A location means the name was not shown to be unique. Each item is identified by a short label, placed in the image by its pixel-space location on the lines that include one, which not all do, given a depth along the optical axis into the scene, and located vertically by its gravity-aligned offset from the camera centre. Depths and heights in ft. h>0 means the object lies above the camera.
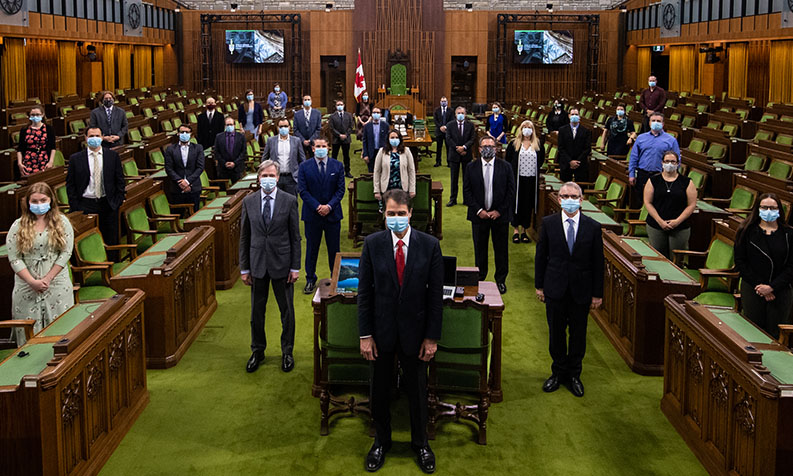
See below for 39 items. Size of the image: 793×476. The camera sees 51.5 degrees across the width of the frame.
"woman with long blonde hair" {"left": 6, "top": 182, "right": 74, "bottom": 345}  17.93 -2.82
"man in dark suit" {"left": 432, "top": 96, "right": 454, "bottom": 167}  51.52 +0.62
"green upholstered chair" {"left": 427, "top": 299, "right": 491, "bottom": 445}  16.81 -4.83
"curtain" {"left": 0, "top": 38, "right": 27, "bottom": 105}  61.52 +4.31
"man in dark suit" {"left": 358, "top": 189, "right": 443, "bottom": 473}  14.55 -2.90
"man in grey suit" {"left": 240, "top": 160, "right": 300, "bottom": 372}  19.89 -2.83
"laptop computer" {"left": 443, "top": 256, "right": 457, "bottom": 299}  17.42 -3.11
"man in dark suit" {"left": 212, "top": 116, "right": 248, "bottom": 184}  37.81 -0.99
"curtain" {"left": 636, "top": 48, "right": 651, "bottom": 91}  90.12 +6.57
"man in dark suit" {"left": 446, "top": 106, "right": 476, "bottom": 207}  39.89 -0.64
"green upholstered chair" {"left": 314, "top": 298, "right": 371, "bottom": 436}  17.11 -4.80
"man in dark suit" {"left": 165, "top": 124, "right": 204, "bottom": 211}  31.50 -1.60
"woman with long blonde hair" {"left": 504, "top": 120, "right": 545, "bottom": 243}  30.73 -1.44
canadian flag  63.63 +3.42
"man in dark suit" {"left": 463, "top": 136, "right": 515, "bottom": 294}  25.80 -2.08
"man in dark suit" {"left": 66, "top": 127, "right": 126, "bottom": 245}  25.90 -1.75
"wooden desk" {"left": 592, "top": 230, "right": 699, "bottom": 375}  20.08 -4.26
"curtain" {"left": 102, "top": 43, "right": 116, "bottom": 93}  78.96 +6.03
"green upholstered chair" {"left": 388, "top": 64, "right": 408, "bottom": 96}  87.92 +5.07
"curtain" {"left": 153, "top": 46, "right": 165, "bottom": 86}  91.71 +6.85
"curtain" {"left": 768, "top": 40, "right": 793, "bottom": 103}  62.69 +4.34
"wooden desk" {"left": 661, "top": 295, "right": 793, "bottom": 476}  13.19 -4.65
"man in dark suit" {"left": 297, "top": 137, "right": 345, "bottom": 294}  25.99 -2.04
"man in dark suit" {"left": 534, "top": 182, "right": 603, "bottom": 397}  18.34 -3.24
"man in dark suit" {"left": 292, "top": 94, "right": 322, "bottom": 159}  43.45 +0.29
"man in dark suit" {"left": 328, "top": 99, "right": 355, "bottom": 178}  48.08 -0.03
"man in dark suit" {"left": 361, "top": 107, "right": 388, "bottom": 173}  40.52 -0.51
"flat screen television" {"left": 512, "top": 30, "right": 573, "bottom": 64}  88.99 +8.79
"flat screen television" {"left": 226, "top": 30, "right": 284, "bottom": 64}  90.17 +8.99
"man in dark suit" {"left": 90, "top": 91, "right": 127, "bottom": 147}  40.47 +0.40
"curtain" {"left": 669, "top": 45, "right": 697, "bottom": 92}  80.33 +6.00
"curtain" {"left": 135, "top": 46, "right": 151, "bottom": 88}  86.74 +6.47
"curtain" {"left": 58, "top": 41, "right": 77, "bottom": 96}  71.41 +5.18
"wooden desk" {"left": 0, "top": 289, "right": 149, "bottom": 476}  13.69 -4.73
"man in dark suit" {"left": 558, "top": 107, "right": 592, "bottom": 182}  34.50 -0.88
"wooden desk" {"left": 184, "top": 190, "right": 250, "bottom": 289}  27.30 -3.54
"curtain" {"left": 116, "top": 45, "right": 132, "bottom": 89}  82.33 +6.14
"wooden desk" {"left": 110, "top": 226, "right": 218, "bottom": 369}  20.45 -4.23
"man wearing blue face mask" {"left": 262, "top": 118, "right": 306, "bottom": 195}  31.35 -1.01
